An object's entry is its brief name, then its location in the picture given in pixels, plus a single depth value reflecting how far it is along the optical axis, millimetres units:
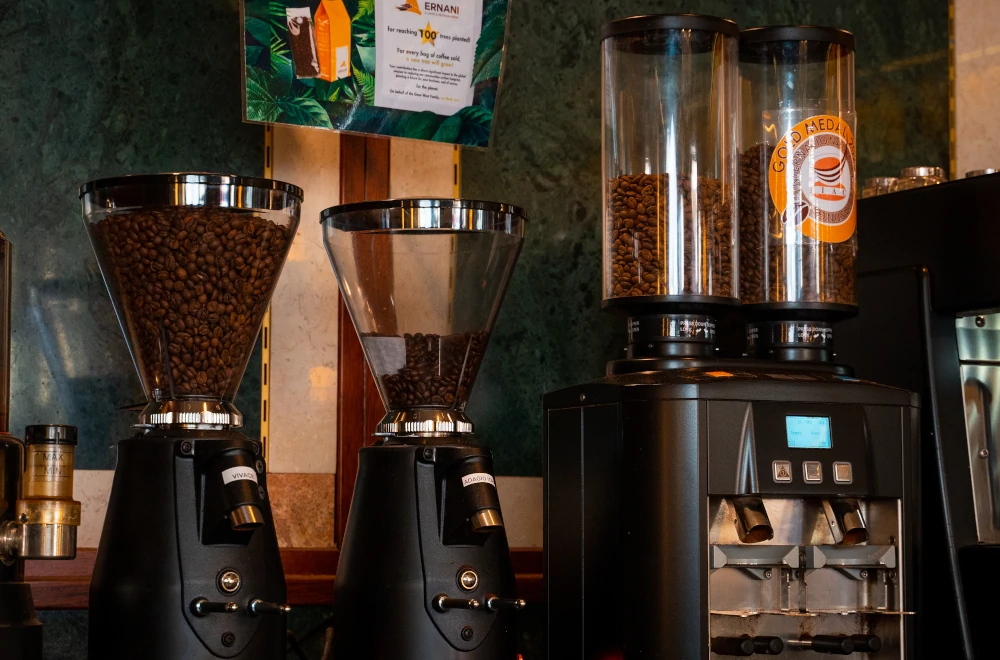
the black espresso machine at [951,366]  1743
